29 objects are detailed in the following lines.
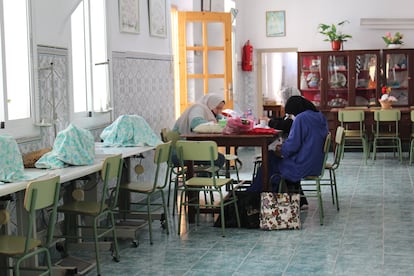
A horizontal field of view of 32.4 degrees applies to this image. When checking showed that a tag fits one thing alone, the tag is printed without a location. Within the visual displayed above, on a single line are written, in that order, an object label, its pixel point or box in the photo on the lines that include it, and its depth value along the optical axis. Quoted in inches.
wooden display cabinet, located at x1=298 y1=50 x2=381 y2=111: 497.4
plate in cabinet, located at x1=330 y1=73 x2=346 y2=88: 503.2
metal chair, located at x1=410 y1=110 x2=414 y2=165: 409.4
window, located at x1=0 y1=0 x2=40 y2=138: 195.9
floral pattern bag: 241.9
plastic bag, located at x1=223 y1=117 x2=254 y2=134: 256.5
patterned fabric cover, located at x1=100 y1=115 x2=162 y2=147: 239.9
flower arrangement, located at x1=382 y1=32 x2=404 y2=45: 489.4
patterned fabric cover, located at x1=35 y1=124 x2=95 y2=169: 190.7
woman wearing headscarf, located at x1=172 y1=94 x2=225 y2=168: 289.3
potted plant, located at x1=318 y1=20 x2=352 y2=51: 496.5
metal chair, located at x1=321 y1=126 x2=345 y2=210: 277.7
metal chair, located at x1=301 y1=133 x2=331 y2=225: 252.5
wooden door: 376.8
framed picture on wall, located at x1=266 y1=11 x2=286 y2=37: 518.0
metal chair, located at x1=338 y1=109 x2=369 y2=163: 429.4
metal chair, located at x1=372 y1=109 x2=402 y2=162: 423.5
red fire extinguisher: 513.7
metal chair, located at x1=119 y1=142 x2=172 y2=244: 224.3
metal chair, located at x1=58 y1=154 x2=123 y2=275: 193.0
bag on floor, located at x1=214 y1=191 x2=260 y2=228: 248.5
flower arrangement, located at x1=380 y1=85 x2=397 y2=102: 455.6
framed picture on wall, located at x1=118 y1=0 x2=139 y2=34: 279.9
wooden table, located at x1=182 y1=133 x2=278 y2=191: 248.2
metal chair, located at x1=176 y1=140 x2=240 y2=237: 233.9
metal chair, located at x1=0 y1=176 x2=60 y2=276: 154.5
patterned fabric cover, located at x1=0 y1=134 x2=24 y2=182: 164.4
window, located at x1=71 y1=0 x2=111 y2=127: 247.1
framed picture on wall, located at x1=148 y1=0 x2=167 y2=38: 311.1
